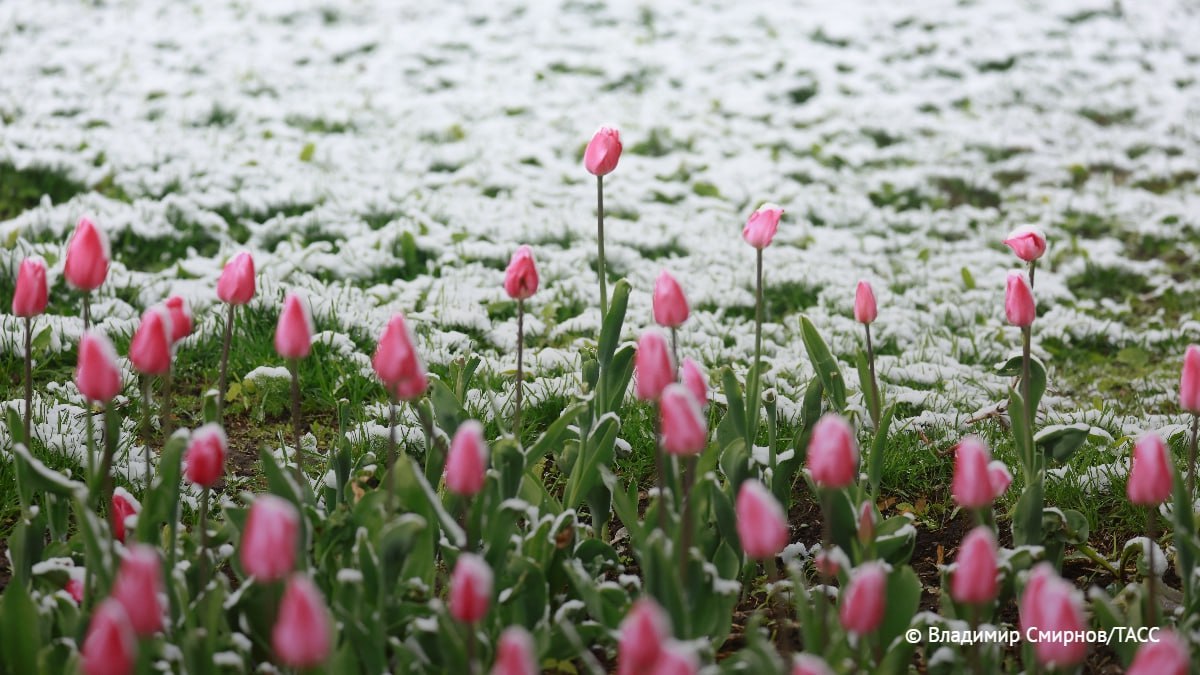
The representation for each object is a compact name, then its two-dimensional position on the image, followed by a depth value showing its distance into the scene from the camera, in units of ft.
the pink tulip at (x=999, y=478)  12.94
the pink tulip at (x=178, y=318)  12.86
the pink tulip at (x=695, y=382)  12.76
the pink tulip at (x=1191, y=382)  12.80
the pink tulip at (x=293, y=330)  12.54
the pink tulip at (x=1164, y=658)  11.85
